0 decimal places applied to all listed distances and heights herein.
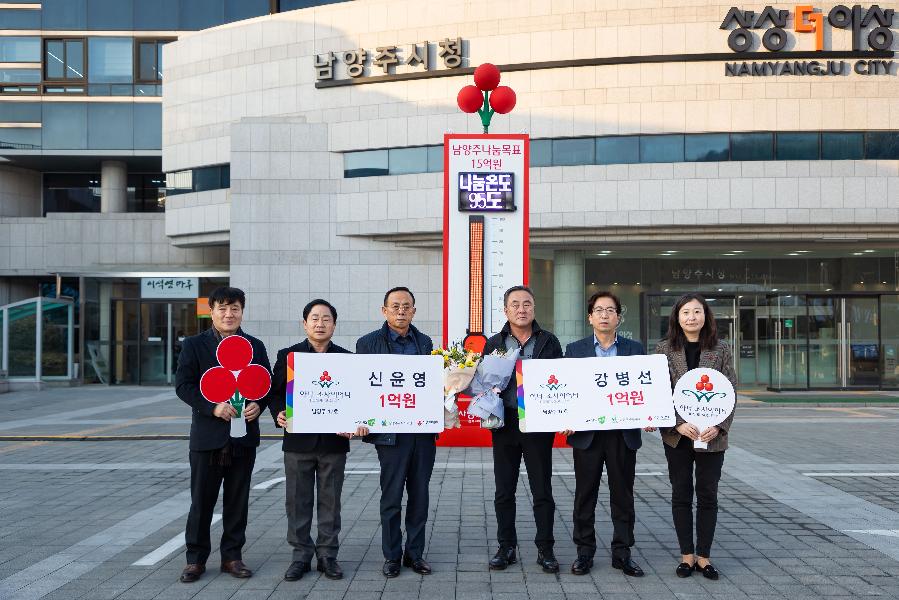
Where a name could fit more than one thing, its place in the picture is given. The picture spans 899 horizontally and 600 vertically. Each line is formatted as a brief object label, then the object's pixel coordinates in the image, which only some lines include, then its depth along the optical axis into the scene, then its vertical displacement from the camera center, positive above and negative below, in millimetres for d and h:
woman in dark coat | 5602 -908
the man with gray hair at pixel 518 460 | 5824 -1006
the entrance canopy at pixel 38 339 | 25859 -407
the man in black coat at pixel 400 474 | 5742 -1092
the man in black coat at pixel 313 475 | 5719 -1085
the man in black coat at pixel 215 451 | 5621 -887
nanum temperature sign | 12352 +1491
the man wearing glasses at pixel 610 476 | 5719 -1102
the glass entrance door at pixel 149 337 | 27578 -369
